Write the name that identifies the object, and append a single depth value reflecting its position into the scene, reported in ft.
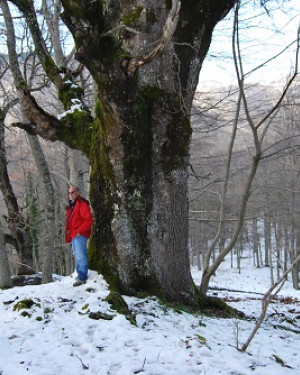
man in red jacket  16.71
